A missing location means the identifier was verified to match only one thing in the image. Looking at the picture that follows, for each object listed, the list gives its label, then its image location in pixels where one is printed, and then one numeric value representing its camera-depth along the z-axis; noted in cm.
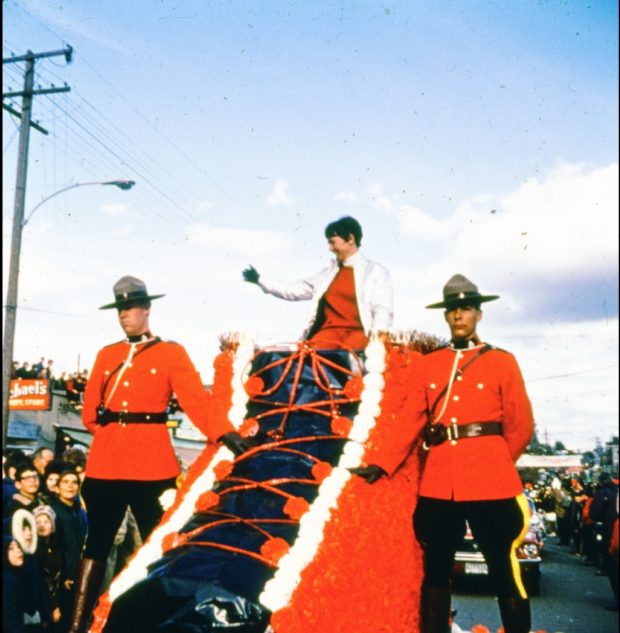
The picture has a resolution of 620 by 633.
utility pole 1302
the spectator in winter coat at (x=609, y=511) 653
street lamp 1294
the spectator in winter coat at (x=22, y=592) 515
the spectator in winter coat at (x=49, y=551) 607
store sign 1850
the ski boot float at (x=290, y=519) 285
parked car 1039
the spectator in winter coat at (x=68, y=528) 625
